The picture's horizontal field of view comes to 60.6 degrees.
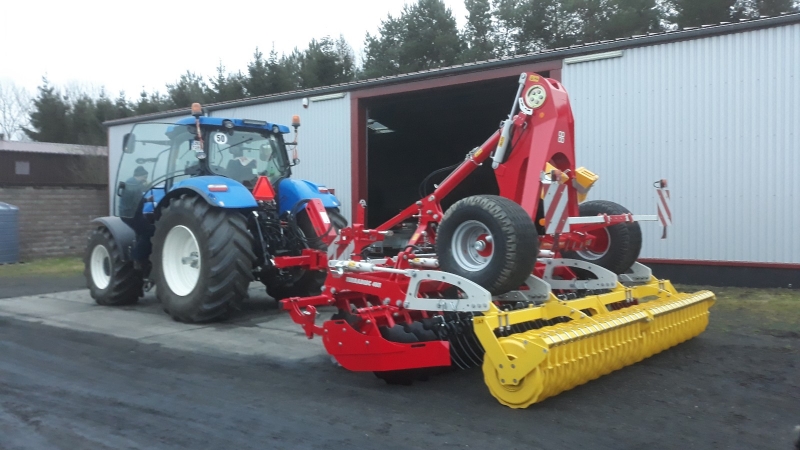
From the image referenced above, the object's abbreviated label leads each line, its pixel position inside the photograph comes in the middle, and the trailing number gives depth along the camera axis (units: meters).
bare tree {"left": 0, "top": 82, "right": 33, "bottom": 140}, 41.63
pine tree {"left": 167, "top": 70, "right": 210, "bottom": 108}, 34.31
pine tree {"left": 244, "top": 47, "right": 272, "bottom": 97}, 32.09
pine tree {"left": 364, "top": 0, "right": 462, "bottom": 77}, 31.27
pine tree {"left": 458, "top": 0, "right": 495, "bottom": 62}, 31.47
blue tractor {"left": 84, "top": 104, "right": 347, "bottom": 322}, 7.14
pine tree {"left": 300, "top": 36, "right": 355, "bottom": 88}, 31.95
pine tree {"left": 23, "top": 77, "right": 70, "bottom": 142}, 36.19
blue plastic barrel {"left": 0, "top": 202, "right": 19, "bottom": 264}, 14.95
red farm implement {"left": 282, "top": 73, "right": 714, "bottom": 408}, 4.44
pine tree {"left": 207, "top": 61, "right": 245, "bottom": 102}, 32.78
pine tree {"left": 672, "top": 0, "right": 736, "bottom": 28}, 23.31
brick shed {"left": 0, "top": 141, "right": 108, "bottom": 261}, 16.05
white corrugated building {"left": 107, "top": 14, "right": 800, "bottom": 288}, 9.13
